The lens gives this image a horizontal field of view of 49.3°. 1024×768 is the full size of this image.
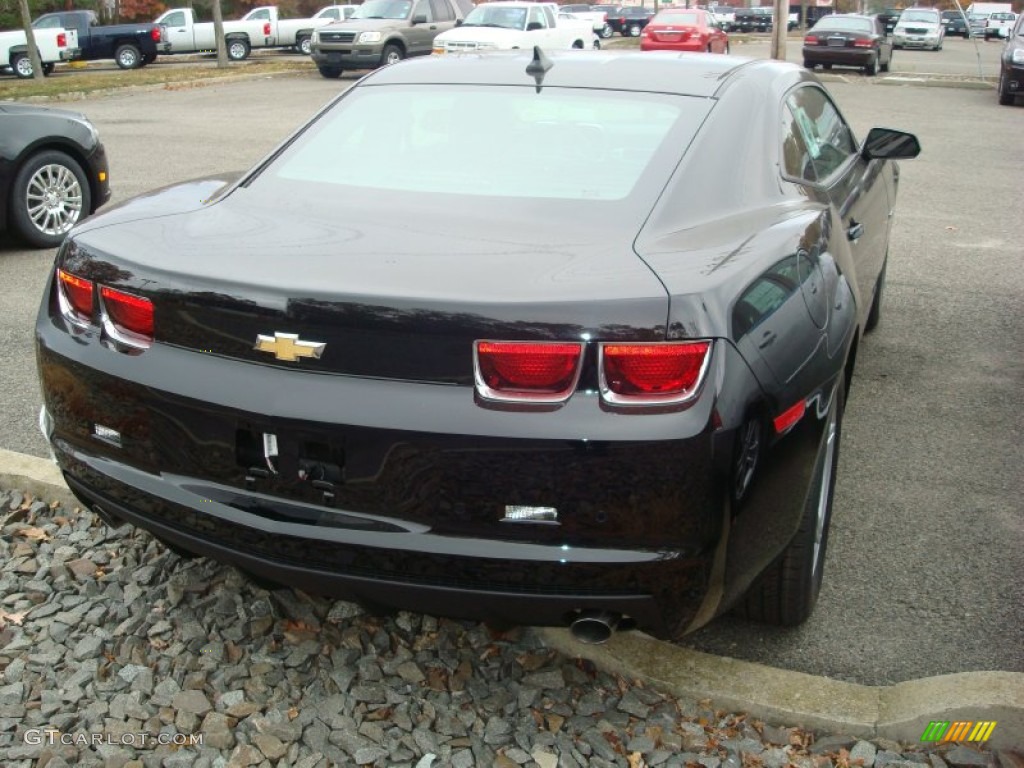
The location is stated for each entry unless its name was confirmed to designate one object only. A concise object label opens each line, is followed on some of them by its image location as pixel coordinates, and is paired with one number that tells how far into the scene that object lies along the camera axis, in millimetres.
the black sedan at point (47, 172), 7688
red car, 28969
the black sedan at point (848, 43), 27953
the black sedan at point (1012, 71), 19500
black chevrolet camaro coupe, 2328
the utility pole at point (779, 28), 24781
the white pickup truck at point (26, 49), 30594
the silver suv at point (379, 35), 24562
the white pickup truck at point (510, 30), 22109
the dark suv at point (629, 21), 54469
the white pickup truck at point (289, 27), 38656
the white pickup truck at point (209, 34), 38031
